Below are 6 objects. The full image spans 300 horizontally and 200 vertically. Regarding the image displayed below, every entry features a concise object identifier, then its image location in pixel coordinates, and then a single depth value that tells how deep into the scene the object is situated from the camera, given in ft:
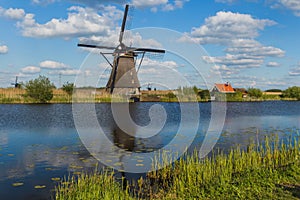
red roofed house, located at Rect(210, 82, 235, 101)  164.23
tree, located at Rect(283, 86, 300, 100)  201.77
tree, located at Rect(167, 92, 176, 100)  154.18
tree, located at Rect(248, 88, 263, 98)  191.01
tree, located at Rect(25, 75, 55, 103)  124.57
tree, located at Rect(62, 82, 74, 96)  145.38
